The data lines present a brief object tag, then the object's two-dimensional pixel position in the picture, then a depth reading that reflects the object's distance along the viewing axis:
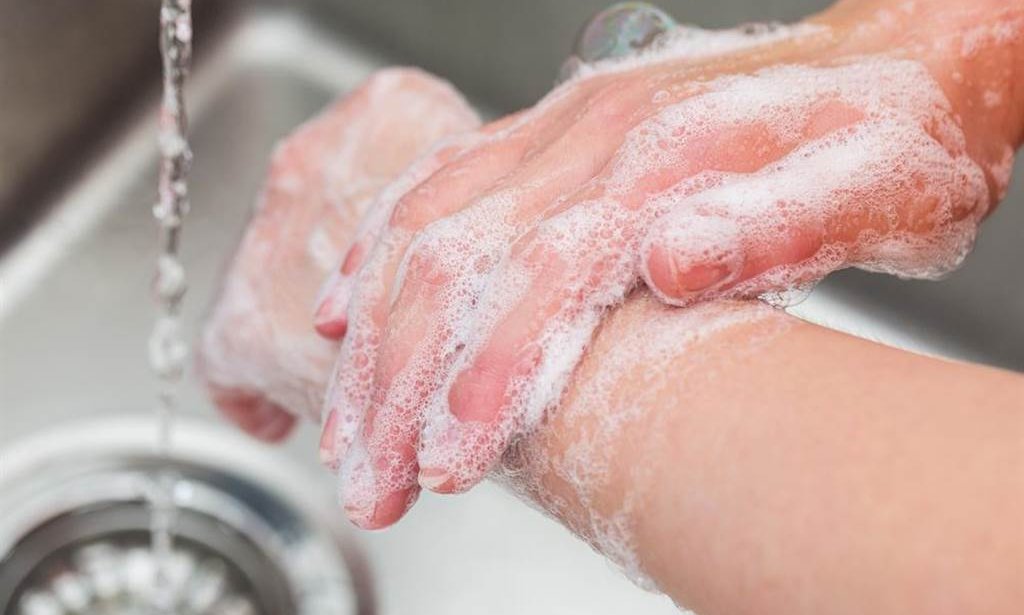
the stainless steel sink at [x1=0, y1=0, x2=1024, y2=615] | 0.68
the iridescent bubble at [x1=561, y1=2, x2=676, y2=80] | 0.60
